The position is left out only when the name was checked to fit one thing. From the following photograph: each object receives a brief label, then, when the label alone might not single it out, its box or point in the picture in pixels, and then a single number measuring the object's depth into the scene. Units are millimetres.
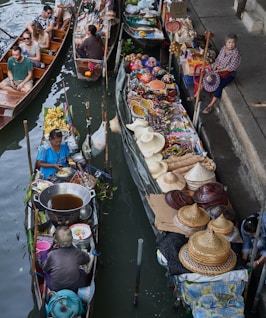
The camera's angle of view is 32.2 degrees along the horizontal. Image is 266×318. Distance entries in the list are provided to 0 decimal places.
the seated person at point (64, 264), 4887
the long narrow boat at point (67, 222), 4863
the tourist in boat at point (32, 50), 9969
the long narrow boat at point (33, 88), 8695
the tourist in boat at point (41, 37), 10367
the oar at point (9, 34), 11812
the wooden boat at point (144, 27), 11227
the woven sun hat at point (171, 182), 6484
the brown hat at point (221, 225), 5539
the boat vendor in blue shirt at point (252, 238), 5371
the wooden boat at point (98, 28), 10062
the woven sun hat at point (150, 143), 7242
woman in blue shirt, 6770
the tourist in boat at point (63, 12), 11742
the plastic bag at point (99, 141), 7355
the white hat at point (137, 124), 7758
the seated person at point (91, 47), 10125
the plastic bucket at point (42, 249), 5574
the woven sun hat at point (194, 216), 5652
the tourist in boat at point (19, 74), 9109
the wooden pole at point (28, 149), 6422
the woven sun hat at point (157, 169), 6828
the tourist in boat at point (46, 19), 11512
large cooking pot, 5930
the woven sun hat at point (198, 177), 6492
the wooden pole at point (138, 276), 5230
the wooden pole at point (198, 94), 7768
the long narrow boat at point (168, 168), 5270
